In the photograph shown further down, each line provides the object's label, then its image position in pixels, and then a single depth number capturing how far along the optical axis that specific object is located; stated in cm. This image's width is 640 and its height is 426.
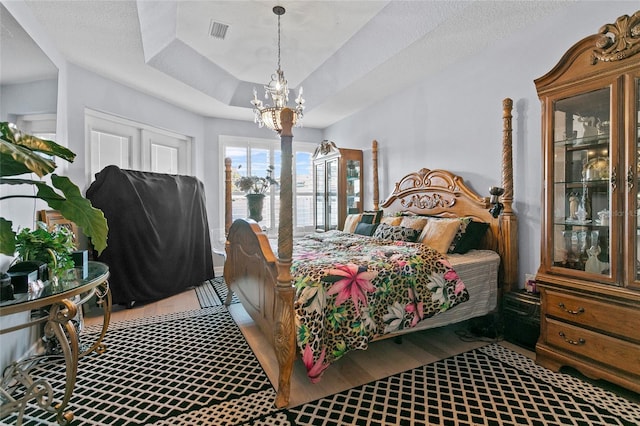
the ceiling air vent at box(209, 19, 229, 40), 306
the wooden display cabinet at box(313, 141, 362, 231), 479
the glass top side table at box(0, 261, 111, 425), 146
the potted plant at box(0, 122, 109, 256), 126
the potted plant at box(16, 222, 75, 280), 173
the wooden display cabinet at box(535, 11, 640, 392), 182
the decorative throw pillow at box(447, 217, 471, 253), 277
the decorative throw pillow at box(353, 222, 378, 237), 358
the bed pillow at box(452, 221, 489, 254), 277
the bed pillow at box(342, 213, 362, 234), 402
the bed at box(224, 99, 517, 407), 181
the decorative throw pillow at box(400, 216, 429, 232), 313
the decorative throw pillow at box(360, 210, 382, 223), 392
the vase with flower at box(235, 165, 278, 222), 407
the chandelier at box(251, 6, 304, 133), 292
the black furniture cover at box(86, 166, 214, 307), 336
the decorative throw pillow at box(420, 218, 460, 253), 276
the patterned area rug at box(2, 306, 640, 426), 167
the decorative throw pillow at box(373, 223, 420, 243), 304
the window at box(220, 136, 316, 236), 533
